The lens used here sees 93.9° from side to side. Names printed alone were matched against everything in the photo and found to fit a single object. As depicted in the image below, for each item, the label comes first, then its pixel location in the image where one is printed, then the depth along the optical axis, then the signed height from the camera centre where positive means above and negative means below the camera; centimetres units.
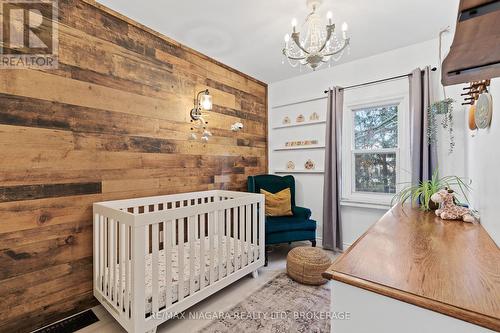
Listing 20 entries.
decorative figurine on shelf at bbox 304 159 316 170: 341 +1
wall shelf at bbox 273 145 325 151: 332 +26
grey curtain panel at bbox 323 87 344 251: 304 -9
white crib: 149 -75
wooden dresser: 63 -37
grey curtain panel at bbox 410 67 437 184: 242 +38
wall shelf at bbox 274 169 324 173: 336 -9
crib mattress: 165 -87
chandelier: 171 +94
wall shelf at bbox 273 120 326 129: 331 +61
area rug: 167 -116
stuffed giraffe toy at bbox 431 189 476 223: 145 -28
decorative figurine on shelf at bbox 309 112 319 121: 335 +70
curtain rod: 257 +103
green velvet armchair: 272 -71
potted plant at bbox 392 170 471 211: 172 -21
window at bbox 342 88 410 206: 276 +19
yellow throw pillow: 309 -53
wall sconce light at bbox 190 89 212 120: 270 +71
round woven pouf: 222 -97
